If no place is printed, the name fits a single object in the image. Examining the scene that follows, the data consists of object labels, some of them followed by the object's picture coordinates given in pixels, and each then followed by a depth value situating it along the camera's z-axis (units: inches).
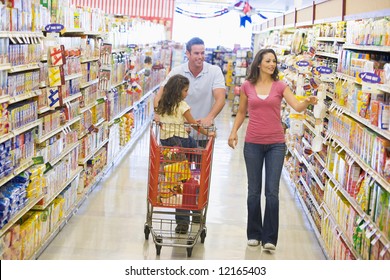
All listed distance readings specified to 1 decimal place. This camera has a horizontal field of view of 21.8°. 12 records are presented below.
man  363.8
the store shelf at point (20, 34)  255.9
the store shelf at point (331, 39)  380.3
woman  330.1
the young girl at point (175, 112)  338.5
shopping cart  316.4
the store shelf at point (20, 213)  266.7
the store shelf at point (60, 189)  324.6
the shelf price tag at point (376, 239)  245.9
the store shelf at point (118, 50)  547.3
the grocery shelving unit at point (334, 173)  260.2
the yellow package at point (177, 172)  317.0
